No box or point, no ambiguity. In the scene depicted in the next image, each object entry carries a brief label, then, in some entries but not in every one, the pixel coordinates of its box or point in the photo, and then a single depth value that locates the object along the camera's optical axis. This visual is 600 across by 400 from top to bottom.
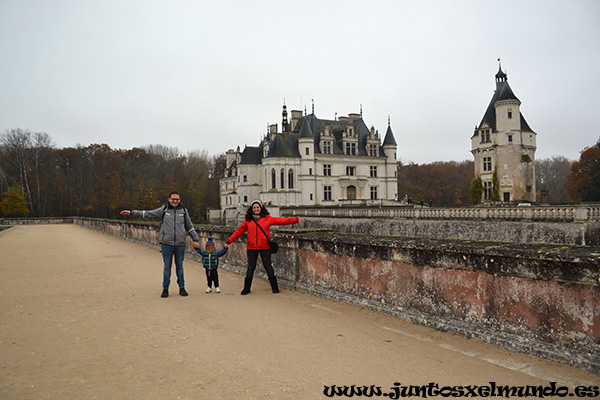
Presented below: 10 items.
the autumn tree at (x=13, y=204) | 59.03
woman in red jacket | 7.42
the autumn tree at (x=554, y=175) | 77.64
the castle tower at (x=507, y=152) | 39.19
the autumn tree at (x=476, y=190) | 41.50
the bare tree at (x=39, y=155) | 68.06
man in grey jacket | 7.65
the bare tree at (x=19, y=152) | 65.88
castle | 55.22
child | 7.61
